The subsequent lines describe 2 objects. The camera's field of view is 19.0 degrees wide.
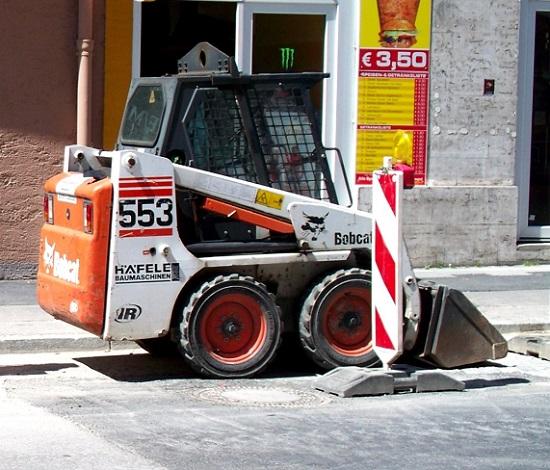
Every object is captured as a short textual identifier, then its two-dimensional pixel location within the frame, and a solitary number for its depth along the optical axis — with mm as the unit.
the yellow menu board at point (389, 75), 17947
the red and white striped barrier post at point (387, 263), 11108
